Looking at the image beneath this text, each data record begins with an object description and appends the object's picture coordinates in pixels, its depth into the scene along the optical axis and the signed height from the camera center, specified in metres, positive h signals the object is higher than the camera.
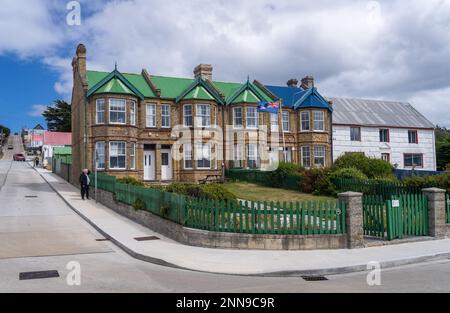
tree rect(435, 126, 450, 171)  50.42 +2.31
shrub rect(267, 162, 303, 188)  27.55 +0.13
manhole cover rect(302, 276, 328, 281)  8.88 -2.15
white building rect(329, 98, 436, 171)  43.34 +4.38
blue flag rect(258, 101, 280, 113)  32.69 +5.36
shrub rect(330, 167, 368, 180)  23.20 +0.06
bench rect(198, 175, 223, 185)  31.54 -0.09
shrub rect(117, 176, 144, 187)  22.67 -0.07
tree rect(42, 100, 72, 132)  97.69 +15.00
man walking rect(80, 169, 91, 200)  25.35 -0.14
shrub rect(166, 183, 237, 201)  15.25 -0.47
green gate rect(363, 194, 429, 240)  12.48 -1.29
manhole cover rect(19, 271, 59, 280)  8.81 -1.96
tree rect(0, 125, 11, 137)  177.61 +22.66
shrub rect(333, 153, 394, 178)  25.14 +0.59
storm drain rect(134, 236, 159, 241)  13.24 -1.84
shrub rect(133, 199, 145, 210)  16.62 -0.98
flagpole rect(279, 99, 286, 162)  35.01 +3.53
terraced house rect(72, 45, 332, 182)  30.11 +4.07
